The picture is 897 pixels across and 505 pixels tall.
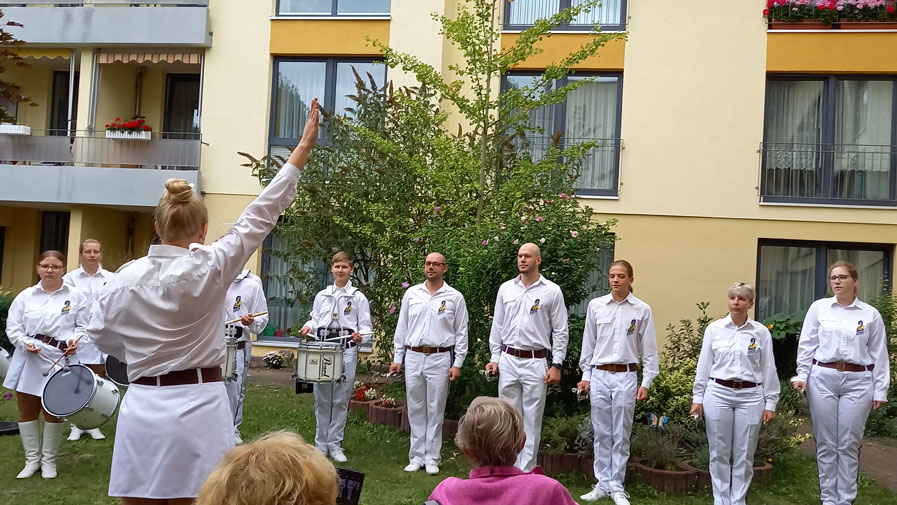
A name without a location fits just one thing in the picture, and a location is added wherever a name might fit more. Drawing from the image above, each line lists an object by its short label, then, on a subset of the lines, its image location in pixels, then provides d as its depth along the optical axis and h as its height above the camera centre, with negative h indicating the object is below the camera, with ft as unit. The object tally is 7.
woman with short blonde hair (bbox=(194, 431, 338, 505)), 6.51 -1.70
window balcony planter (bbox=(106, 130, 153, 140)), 59.67 +8.37
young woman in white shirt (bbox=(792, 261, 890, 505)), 24.63 -2.72
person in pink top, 11.27 -2.74
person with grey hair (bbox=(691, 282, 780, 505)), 23.86 -3.13
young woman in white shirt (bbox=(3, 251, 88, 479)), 25.75 -2.82
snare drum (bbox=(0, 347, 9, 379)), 28.30 -3.95
